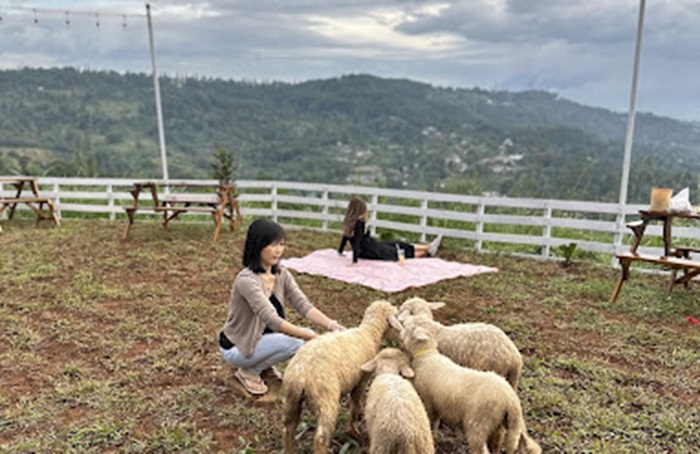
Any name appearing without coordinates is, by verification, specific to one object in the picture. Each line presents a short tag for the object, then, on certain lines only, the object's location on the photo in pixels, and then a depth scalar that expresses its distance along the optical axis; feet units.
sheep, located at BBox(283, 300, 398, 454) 8.71
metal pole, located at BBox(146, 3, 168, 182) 36.91
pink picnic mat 22.41
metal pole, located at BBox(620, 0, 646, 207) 25.47
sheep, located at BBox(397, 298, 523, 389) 10.31
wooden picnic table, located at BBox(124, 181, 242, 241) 30.76
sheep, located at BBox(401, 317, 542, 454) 8.34
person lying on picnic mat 24.79
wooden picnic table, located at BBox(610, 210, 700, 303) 18.63
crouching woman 10.75
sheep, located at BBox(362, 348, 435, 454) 7.54
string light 36.29
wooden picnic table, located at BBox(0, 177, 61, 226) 33.86
